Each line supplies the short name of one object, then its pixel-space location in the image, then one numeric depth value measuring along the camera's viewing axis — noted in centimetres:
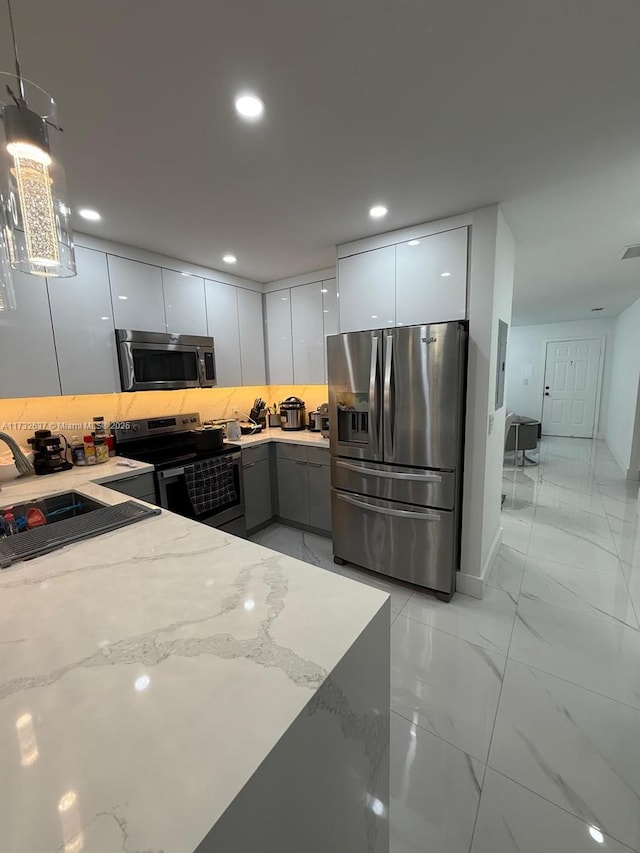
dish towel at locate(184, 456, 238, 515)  268
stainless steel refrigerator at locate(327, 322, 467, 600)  226
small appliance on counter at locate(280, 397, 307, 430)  374
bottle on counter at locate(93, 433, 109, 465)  250
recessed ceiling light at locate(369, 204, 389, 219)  215
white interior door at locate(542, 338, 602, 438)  716
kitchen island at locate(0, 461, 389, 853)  49
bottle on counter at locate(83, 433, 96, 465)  246
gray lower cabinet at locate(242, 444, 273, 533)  330
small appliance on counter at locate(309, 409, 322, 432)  362
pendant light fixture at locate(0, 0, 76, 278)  94
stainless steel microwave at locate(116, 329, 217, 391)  262
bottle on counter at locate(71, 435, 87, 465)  245
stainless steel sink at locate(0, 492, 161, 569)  122
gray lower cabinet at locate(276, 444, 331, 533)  323
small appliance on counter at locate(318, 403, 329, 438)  349
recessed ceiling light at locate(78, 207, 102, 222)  209
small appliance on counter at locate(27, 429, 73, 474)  225
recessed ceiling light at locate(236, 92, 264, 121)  128
